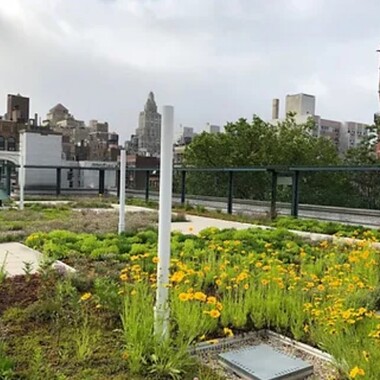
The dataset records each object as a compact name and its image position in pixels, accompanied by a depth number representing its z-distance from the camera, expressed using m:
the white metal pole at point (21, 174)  13.89
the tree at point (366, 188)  13.29
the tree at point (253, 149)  25.77
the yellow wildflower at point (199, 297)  2.94
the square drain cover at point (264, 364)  2.67
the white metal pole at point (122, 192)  8.13
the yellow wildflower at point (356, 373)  2.14
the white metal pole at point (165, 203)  3.03
